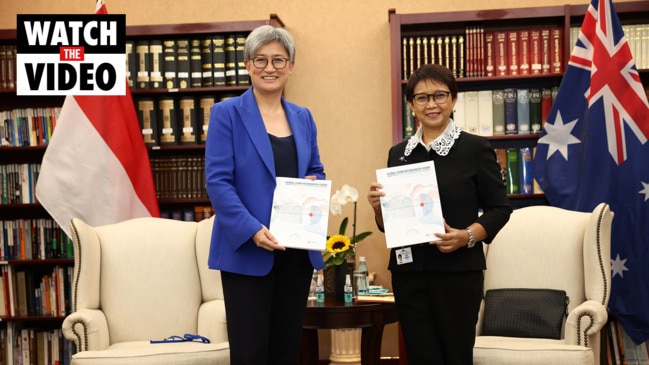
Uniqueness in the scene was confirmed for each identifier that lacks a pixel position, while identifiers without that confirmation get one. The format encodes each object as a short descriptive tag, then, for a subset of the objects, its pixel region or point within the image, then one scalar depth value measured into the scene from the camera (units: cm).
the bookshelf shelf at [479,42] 480
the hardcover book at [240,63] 495
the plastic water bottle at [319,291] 409
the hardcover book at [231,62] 497
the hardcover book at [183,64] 498
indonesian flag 472
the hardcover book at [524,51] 486
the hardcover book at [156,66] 500
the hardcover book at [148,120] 502
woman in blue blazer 247
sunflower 414
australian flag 448
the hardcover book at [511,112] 487
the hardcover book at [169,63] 499
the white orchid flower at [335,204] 432
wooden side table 388
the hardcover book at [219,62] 498
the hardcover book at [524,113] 486
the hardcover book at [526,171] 484
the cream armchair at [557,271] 326
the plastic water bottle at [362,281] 435
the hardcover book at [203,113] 501
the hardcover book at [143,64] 500
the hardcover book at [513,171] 487
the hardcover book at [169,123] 501
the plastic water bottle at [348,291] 409
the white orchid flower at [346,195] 433
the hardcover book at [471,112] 489
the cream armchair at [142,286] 376
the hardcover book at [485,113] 487
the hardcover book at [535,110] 487
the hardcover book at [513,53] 488
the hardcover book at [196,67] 500
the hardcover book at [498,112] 487
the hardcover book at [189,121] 501
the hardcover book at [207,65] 499
